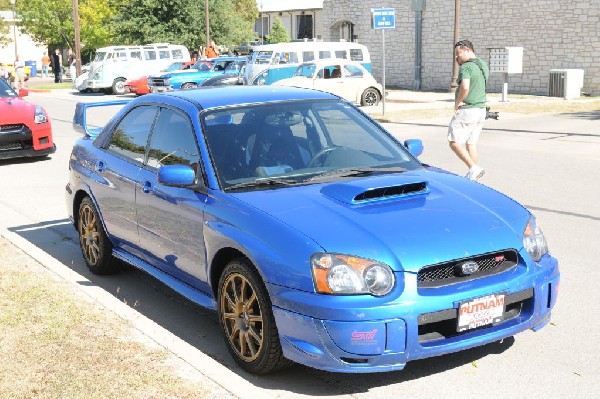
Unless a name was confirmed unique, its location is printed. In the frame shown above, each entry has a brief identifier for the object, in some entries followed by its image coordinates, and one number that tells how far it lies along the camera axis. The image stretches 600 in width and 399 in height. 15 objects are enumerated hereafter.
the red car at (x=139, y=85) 32.50
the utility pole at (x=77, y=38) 40.06
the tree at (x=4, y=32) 72.06
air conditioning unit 27.98
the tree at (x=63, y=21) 53.00
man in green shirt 10.75
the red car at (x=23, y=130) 13.91
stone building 29.34
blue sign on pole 21.83
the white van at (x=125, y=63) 35.06
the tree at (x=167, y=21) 47.84
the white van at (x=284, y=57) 27.97
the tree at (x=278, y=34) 68.36
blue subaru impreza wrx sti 4.34
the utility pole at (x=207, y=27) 45.41
